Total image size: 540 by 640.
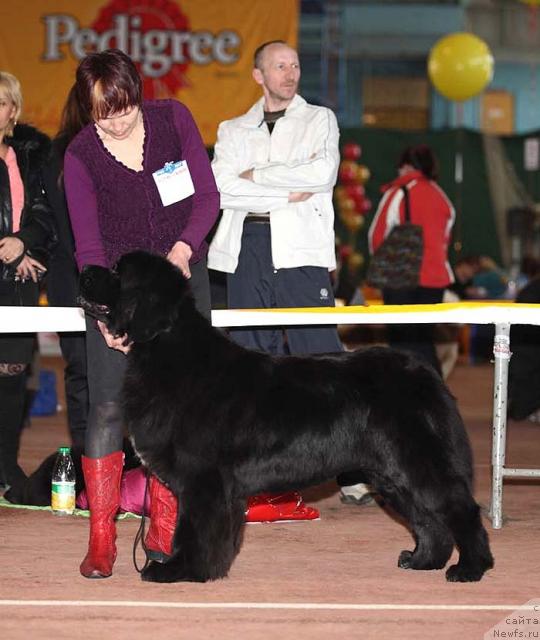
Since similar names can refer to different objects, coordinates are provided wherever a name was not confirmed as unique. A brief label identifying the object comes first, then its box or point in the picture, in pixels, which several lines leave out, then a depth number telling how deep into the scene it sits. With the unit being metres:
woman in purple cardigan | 7.23
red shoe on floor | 9.12
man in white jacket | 9.53
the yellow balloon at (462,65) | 27.23
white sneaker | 9.91
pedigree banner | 22.85
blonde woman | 9.64
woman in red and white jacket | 15.09
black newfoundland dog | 6.92
